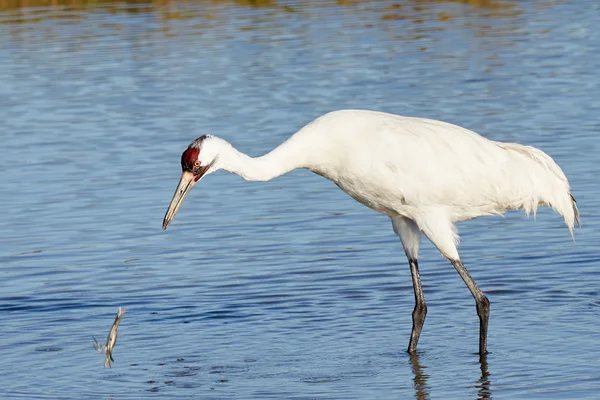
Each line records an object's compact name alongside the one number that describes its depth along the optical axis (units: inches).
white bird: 683.4
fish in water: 623.8
